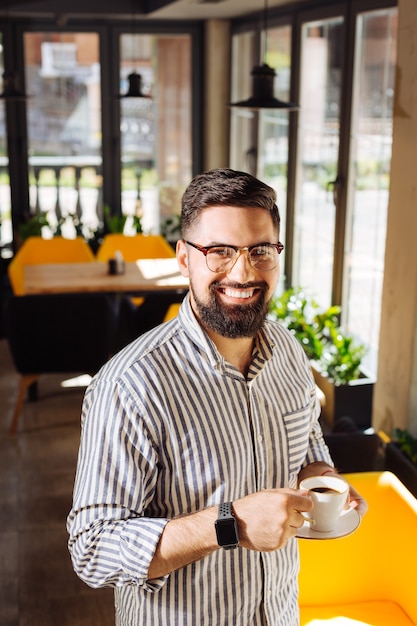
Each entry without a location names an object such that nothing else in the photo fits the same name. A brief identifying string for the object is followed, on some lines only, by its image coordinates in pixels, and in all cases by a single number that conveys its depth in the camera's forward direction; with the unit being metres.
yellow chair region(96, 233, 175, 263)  7.19
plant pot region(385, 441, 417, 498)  3.62
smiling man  1.42
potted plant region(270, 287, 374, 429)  4.95
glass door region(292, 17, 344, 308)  5.50
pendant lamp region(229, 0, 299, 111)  4.23
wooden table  5.68
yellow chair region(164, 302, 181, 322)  5.13
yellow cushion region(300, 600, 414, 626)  2.59
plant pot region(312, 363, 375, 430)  4.93
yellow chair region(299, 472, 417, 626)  2.61
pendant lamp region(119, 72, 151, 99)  6.62
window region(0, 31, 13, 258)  8.06
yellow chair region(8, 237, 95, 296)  6.96
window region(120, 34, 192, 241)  8.11
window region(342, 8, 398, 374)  4.76
